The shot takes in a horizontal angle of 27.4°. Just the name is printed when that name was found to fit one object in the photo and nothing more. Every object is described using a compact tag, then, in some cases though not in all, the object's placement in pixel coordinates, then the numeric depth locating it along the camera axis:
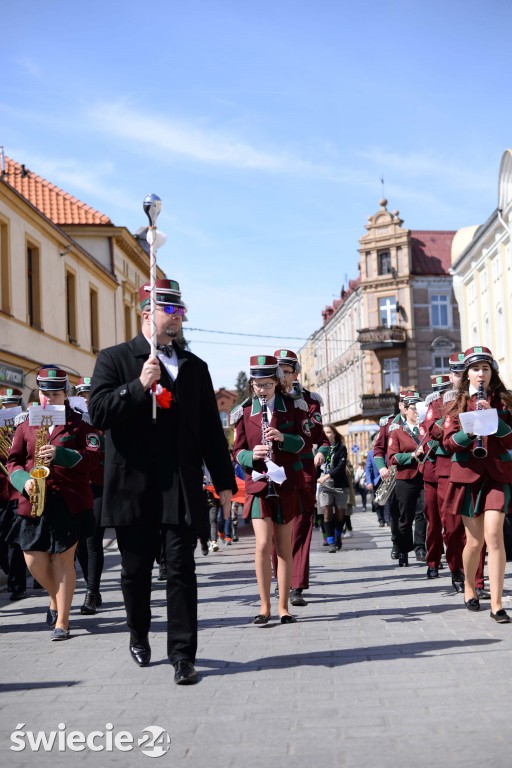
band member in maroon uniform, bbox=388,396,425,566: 12.05
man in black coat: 5.92
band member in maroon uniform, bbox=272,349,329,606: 9.46
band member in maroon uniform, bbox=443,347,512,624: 7.71
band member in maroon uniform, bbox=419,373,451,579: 10.57
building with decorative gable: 65.19
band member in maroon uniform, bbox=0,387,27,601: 10.57
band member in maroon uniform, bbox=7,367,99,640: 7.85
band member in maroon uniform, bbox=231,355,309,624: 8.18
